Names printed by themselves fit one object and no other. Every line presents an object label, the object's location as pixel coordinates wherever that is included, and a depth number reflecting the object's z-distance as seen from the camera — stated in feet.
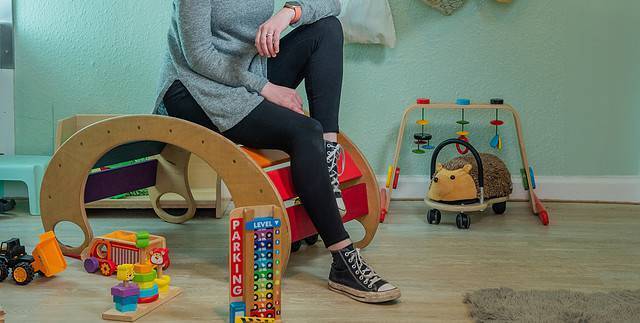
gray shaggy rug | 5.91
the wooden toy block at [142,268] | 6.15
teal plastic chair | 9.46
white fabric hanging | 9.75
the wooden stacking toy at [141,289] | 5.97
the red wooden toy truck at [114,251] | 6.86
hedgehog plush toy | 9.07
